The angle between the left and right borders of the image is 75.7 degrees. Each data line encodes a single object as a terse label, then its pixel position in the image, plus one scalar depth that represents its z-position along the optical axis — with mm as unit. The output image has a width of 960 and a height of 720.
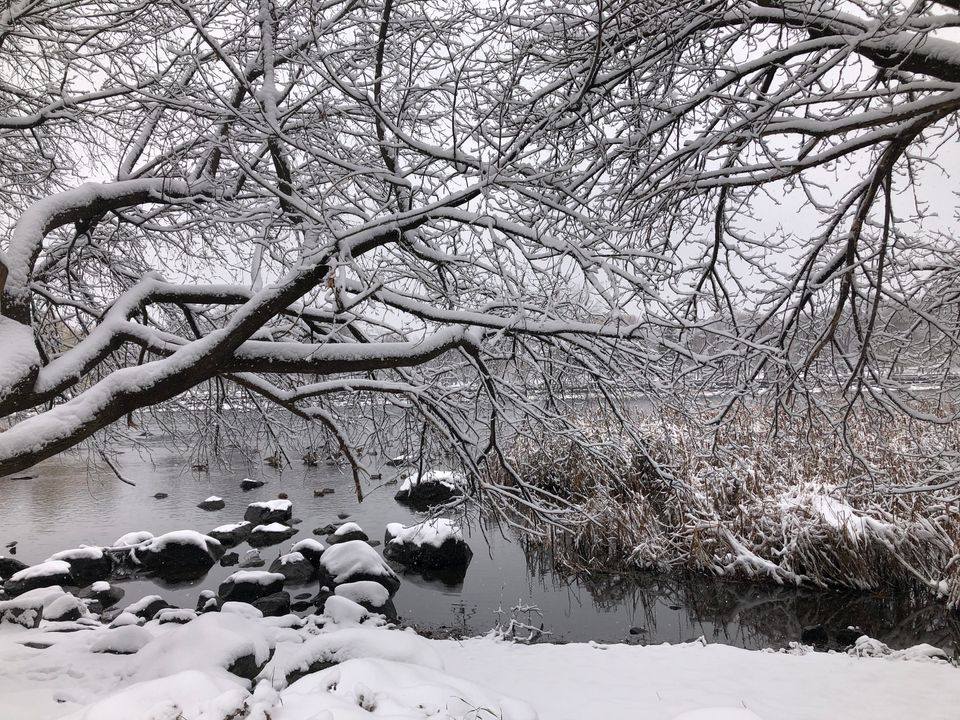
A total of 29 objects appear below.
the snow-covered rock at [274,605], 8539
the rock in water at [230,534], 12366
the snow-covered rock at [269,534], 12320
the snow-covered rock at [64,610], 7240
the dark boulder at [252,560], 10938
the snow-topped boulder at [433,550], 10602
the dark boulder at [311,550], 10711
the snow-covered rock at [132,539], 11438
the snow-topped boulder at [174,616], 6781
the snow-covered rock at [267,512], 13673
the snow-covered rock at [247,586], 9109
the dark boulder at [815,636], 7082
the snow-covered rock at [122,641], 5219
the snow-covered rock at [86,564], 10258
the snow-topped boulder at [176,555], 10867
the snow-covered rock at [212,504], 15070
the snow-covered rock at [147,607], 8109
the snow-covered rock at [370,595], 8617
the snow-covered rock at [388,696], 3545
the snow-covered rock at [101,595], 9125
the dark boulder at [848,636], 6966
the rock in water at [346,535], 11938
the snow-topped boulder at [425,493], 14836
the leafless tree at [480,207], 3338
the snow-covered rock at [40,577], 9367
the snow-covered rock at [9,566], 10188
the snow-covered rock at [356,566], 9406
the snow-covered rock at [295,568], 10089
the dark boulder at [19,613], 6566
